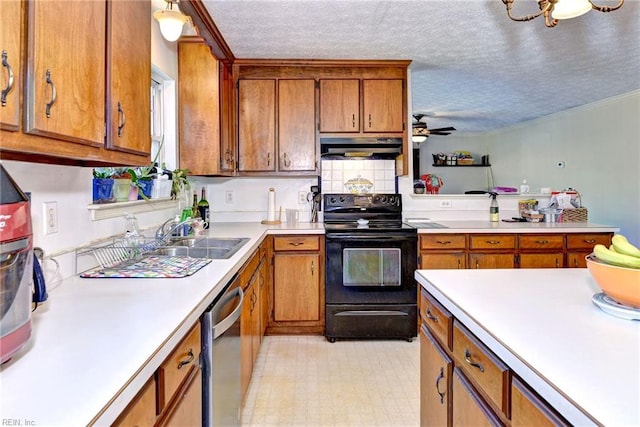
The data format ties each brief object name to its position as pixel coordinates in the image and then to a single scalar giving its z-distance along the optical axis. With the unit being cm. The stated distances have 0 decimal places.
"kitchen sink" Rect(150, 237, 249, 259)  207
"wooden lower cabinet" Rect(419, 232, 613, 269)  308
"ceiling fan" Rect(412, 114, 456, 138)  570
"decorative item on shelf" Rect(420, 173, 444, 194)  513
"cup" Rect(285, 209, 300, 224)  355
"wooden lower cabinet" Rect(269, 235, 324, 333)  306
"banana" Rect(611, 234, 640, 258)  98
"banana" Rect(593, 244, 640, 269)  94
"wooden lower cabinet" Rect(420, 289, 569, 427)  80
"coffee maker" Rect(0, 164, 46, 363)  71
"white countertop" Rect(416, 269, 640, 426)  62
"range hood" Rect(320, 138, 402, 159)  338
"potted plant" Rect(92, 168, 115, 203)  174
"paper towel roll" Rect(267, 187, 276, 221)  348
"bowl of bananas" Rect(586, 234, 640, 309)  93
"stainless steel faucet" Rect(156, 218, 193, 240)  193
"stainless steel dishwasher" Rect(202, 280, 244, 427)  126
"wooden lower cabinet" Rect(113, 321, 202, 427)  77
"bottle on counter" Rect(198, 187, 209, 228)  312
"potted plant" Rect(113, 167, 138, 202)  193
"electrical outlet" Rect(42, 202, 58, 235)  138
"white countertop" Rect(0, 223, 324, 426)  60
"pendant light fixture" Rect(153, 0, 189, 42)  208
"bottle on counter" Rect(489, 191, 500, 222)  358
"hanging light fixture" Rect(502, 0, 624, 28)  174
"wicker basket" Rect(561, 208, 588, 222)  354
